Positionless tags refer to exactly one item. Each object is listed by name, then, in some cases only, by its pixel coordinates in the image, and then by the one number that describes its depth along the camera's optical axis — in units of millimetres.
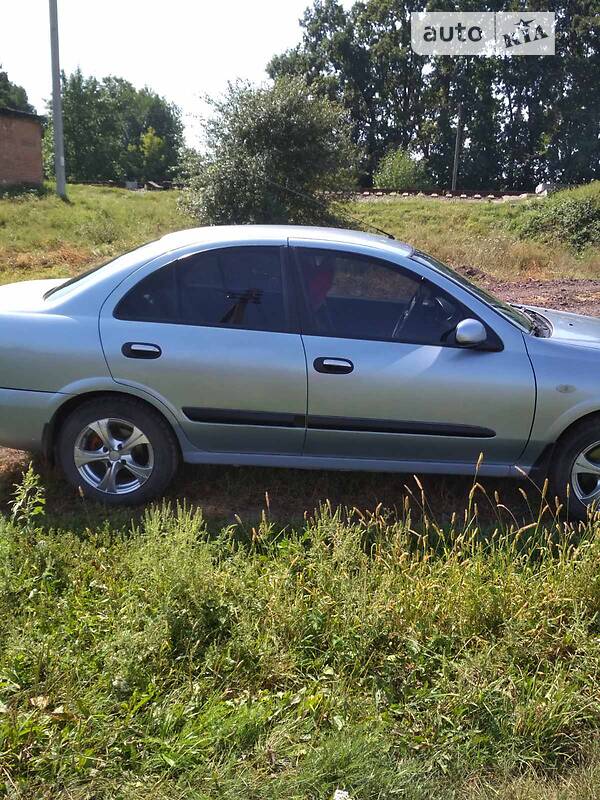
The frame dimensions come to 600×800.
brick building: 26844
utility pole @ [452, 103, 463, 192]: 54406
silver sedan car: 3984
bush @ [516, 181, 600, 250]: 22031
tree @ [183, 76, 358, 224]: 16359
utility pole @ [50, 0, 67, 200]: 22359
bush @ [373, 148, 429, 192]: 41312
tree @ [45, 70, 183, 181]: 60969
